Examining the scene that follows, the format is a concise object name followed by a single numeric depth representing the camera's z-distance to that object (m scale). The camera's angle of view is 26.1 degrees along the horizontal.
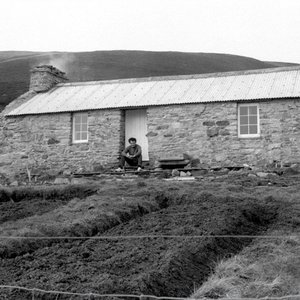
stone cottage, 23.56
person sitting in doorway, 24.55
